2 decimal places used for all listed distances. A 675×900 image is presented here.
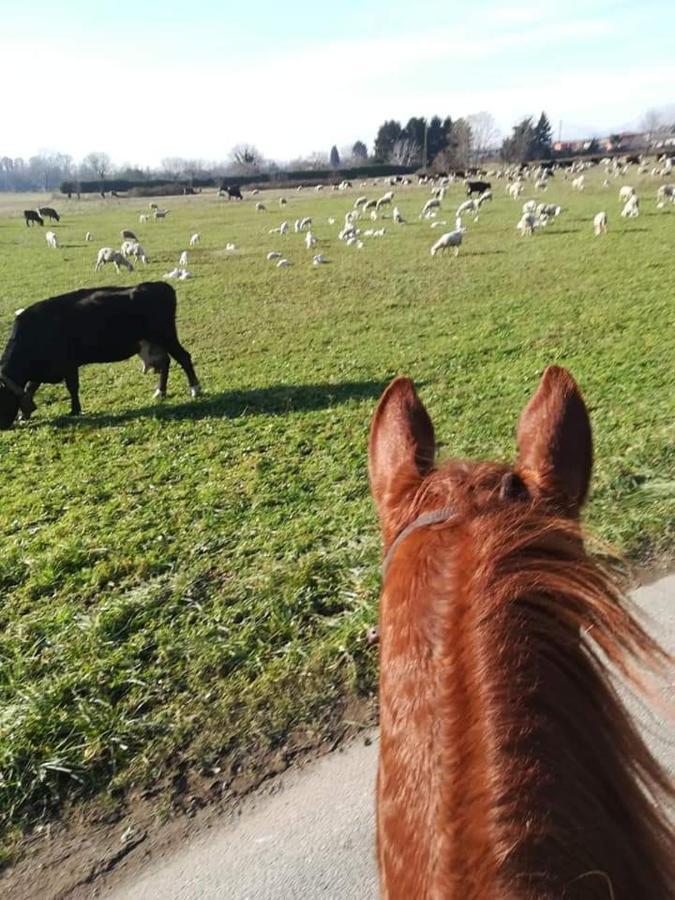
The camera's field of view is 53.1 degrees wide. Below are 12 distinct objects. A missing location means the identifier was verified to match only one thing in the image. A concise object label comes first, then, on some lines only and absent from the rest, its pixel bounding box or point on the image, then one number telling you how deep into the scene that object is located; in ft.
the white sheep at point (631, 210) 85.81
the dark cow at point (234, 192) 199.92
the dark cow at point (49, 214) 157.07
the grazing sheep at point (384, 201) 130.95
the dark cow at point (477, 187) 150.92
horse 2.73
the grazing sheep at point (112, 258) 75.05
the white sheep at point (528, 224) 80.41
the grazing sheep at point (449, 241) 69.05
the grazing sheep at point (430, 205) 114.32
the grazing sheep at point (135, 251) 81.82
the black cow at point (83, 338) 27.35
